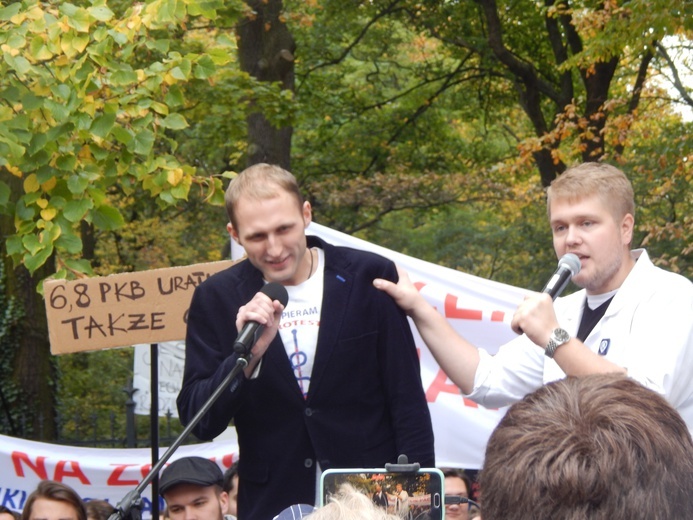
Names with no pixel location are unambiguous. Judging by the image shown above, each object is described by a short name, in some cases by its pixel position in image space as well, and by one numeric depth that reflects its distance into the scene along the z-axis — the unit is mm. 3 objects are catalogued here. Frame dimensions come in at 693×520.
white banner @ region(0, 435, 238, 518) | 6523
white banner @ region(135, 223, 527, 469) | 5430
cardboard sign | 5039
